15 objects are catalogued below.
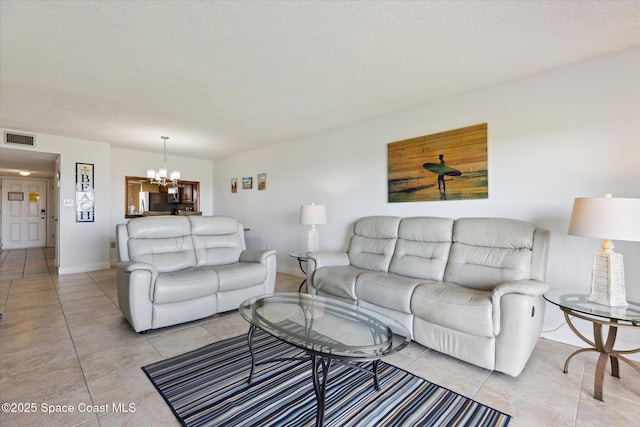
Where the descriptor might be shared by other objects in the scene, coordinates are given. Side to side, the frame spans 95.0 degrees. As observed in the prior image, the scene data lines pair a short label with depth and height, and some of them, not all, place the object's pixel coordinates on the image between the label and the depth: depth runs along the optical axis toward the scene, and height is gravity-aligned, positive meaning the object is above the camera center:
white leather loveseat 2.58 -0.58
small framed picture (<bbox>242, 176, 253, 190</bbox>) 6.02 +0.64
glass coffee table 1.44 -0.71
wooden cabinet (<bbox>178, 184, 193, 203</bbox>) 7.13 +0.52
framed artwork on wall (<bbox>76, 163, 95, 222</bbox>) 5.16 +0.39
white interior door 8.26 +0.09
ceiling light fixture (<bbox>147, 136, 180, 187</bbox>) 4.84 +0.66
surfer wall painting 2.99 +0.50
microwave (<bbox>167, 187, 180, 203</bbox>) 7.09 +0.42
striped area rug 1.55 -1.08
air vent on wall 4.45 +1.19
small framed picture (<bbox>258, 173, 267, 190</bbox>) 5.66 +0.63
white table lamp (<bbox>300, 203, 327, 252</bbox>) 4.03 -0.07
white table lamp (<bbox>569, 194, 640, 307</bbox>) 1.78 -0.13
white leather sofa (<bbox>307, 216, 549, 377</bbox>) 1.94 -0.61
